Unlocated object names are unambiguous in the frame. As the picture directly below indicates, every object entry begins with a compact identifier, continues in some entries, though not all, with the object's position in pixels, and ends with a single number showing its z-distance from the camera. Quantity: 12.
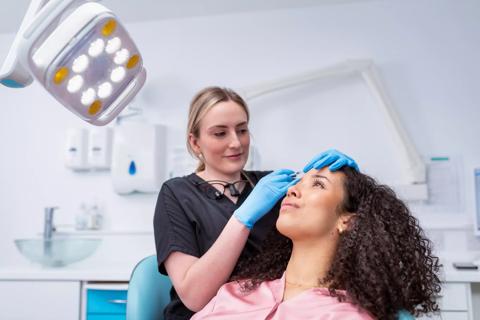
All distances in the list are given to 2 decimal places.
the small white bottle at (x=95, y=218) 2.63
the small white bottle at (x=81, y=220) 2.65
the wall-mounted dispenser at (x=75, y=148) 2.65
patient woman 1.04
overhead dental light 0.61
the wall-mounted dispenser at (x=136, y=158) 2.54
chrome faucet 2.54
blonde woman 1.17
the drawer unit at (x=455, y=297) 1.82
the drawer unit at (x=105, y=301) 2.05
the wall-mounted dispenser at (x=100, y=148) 2.62
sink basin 2.32
